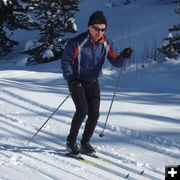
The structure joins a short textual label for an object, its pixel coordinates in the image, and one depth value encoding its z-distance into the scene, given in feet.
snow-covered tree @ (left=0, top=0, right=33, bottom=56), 64.80
